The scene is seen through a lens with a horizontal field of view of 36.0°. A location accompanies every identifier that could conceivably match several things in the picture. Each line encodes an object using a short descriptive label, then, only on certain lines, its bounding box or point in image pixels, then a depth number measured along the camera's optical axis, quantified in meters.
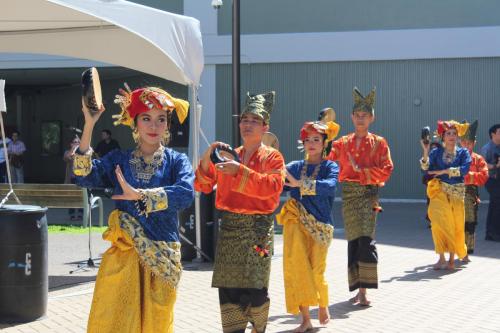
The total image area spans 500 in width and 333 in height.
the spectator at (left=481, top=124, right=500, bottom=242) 13.95
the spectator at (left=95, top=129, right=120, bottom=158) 19.31
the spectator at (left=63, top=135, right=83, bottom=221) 16.34
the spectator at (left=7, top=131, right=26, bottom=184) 21.06
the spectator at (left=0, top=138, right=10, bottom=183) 20.22
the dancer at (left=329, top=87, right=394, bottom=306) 8.00
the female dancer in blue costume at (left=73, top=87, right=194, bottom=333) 4.55
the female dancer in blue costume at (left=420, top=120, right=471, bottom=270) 10.27
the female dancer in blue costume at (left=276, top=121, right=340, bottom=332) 6.73
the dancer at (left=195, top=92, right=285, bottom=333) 5.54
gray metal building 21.06
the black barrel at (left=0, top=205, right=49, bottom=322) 7.03
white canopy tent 8.59
